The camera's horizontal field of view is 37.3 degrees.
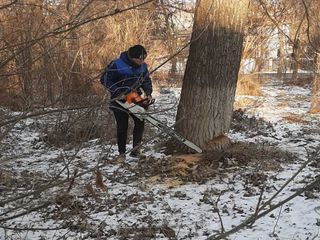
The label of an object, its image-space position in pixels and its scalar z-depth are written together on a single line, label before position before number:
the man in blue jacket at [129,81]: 6.02
